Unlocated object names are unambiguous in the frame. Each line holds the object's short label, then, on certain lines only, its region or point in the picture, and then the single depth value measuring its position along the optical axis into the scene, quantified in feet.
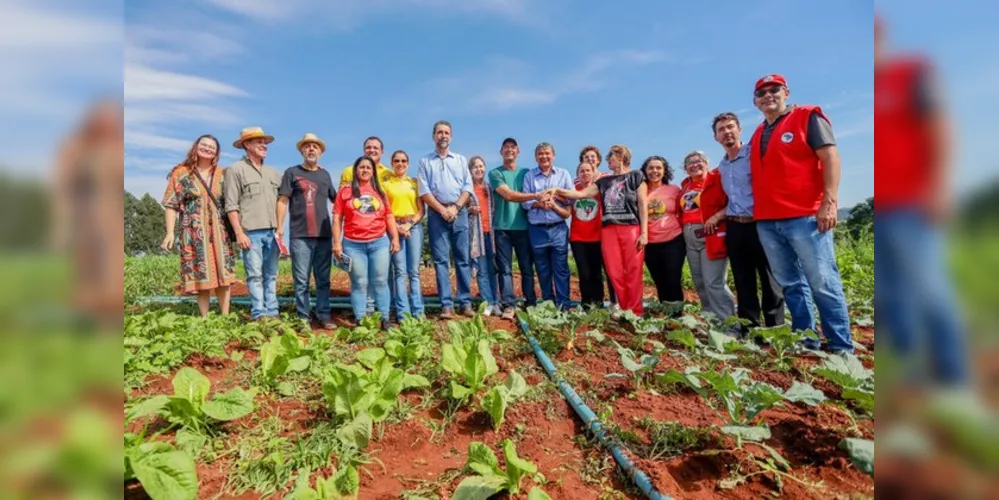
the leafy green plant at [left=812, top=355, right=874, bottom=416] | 5.83
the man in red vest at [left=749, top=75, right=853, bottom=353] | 9.65
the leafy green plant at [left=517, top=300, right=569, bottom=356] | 10.96
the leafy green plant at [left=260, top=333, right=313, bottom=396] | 8.95
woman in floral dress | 13.52
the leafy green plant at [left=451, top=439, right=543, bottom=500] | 5.39
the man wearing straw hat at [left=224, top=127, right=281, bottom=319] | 14.11
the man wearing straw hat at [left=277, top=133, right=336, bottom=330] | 14.60
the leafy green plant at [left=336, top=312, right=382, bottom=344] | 12.31
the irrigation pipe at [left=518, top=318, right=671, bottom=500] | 5.41
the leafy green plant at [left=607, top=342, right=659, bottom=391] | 7.80
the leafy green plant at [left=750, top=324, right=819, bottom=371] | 8.90
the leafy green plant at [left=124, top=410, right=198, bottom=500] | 4.83
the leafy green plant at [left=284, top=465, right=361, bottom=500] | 5.27
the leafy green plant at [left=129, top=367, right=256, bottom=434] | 7.00
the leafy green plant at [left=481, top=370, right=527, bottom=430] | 7.30
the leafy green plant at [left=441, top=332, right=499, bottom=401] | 8.16
